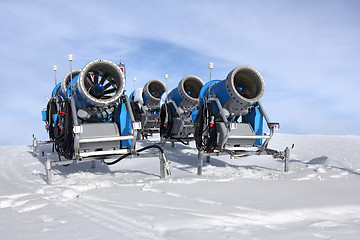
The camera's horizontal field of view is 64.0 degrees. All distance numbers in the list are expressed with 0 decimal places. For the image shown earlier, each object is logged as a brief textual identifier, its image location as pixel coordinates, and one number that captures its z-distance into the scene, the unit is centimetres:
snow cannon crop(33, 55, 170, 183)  654
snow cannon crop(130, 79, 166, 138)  1531
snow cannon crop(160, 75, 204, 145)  1168
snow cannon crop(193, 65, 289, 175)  765
